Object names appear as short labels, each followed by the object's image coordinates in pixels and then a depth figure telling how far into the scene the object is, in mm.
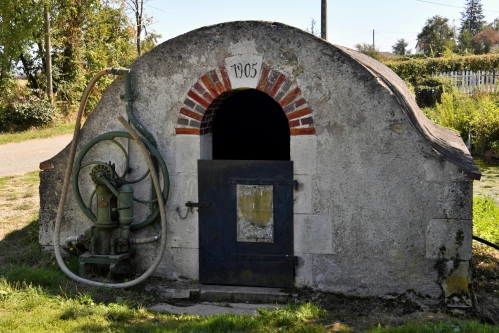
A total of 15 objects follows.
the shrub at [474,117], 17188
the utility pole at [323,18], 18391
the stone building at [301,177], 6055
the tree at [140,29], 26531
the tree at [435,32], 69312
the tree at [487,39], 70281
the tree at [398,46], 80744
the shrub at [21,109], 21062
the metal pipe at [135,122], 6719
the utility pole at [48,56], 22562
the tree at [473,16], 86750
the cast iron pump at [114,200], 6645
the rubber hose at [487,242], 7574
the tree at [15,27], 21812
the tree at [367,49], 43444
